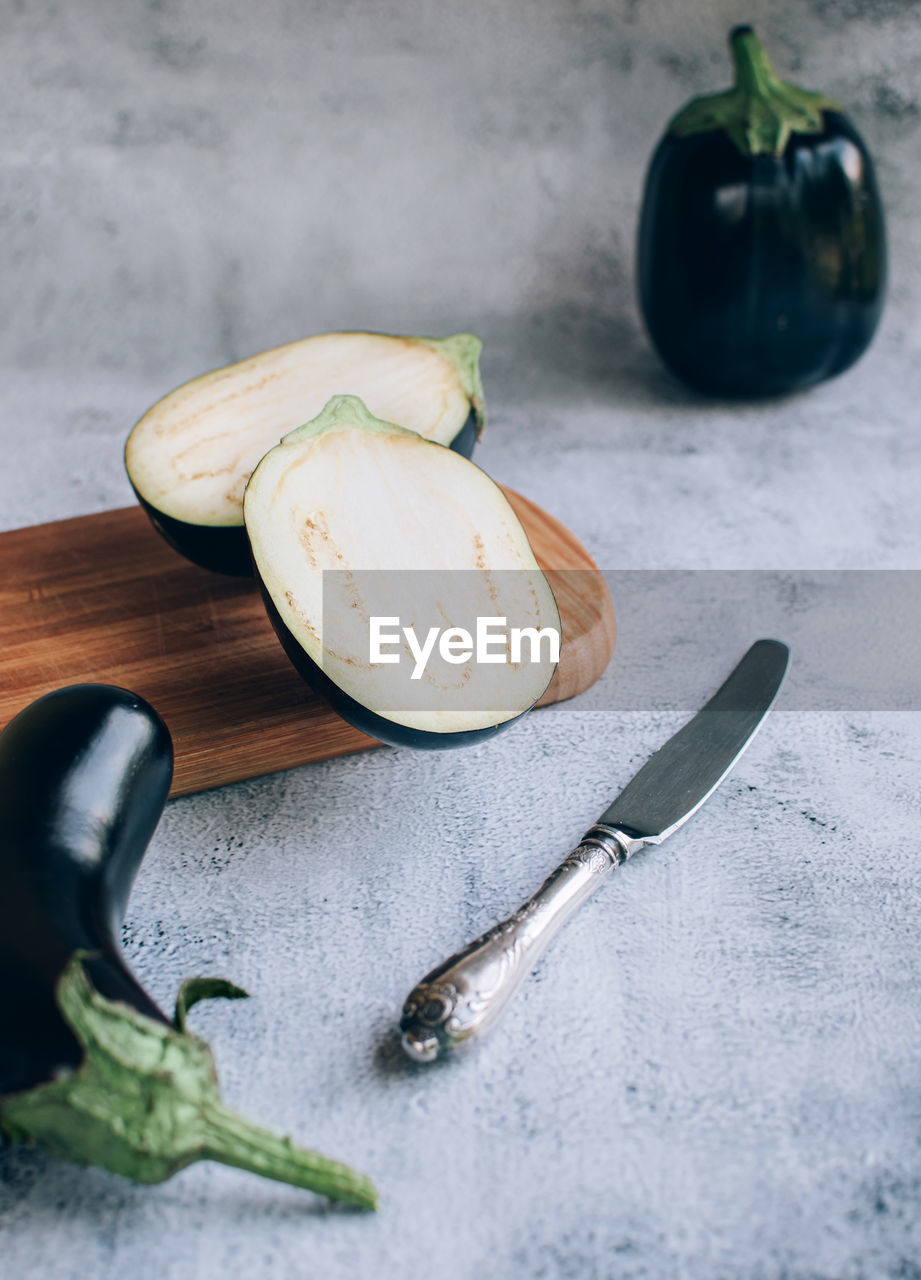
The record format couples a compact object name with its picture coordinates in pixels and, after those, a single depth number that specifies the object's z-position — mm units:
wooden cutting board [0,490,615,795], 653
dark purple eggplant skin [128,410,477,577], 672
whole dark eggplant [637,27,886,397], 798
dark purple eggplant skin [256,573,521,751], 608
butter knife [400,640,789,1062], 558
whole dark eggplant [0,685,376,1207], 446
